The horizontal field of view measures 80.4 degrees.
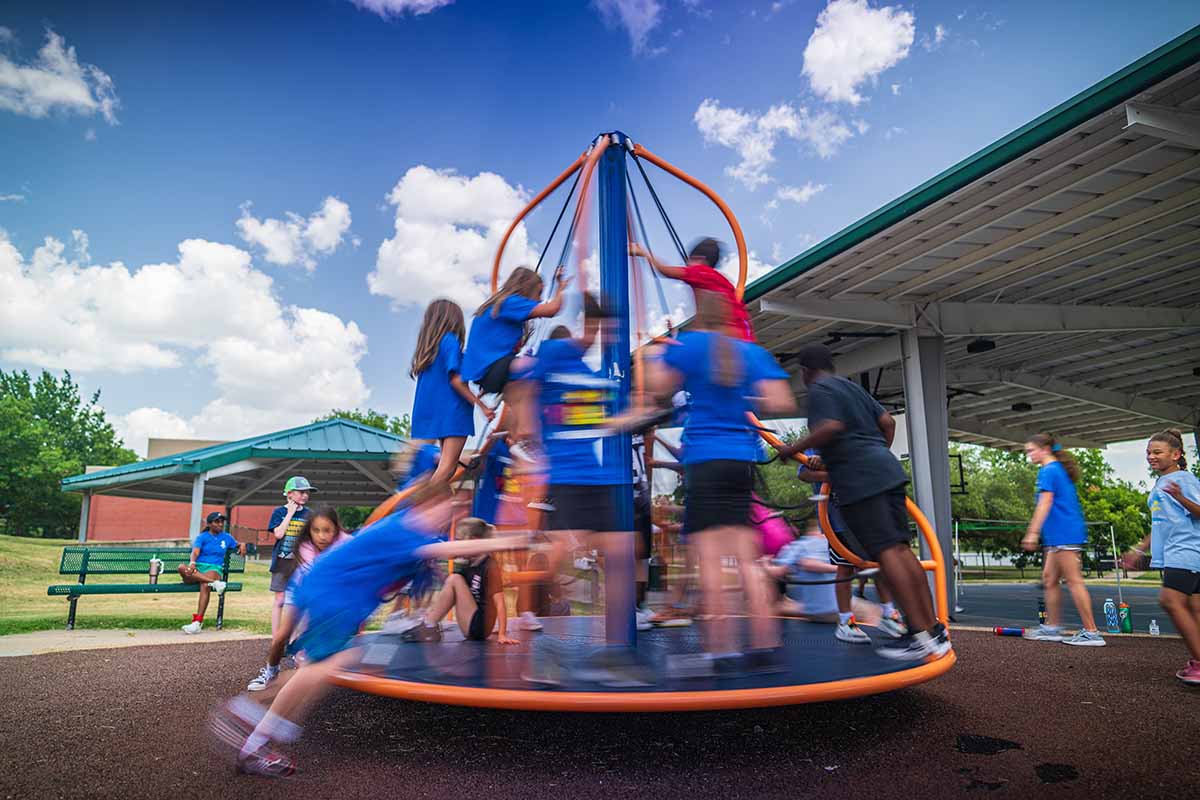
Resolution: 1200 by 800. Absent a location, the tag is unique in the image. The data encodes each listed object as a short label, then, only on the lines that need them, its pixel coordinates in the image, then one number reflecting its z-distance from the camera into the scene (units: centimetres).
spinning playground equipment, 249
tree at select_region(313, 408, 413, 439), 5594
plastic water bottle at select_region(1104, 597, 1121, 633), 660
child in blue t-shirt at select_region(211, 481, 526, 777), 239
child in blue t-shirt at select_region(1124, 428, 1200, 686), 379
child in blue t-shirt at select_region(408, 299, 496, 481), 371
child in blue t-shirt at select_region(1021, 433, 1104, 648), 548
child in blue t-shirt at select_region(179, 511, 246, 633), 760
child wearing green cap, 477
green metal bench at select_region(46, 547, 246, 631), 870
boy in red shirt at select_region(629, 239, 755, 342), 318
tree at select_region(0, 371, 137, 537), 3572
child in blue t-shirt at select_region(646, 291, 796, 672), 274
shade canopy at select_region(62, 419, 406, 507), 1642
